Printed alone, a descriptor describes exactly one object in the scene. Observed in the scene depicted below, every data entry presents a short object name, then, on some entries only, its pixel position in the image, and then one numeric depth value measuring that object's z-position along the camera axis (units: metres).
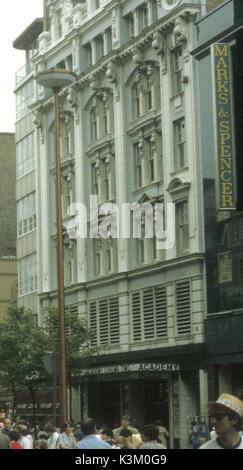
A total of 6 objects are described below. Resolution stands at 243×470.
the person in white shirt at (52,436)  24.03
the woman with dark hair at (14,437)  19.39
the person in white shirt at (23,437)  21.70
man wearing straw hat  7.04
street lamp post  29.84
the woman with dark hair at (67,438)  23.44
